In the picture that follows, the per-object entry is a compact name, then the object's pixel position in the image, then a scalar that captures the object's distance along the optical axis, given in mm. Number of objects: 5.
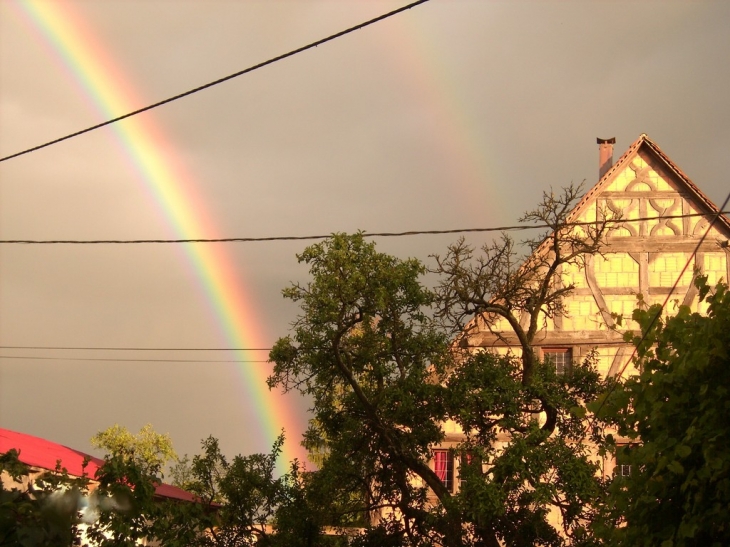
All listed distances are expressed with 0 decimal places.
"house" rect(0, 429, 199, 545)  8828
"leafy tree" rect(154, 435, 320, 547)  18203
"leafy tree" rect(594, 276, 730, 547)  8414
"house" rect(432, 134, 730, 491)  23688
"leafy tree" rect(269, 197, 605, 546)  16453
